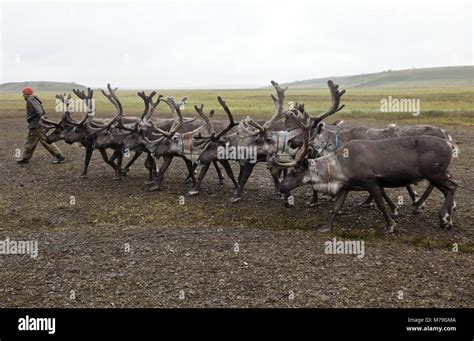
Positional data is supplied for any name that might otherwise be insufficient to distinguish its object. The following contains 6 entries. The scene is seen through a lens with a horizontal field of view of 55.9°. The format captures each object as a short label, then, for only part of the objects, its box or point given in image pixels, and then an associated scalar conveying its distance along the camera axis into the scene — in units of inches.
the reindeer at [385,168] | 318.3
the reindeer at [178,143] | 455.8
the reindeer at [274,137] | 414.0
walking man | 583.2
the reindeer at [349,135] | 392.5
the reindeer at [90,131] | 513.3
